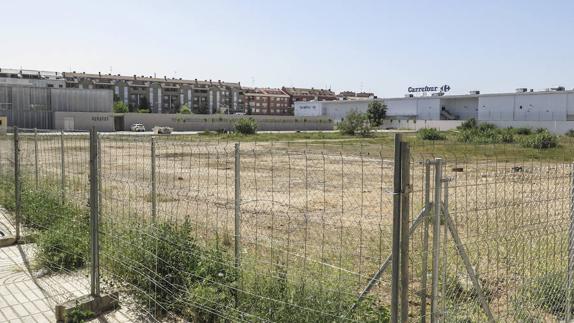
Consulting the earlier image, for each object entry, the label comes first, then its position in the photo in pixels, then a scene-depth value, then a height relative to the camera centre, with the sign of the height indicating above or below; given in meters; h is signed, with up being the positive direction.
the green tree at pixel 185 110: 101.64 +3.16
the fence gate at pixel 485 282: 3.38 -1.78
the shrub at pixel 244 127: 63.41 -0.20
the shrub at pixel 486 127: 62.16 -0.10
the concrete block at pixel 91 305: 4.80 -1.82
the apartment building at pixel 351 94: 150.62 +9.93
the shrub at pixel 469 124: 69.00 +0.31
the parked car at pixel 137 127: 65.87 -0.26
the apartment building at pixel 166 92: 117.00 +8.63
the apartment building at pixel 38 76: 91.56 +9.37
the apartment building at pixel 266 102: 139.38 +6.83
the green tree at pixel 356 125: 63.77 +0.11
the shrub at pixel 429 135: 49.60 -0.92
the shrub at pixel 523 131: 58.56 -0.56
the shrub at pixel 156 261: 5.13 -1.52
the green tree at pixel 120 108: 90.22 +3.18
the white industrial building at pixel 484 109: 69.25 +2.87
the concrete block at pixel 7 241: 7.49 -1.78
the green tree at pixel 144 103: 117.88 +5.35
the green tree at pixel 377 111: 87.69 +2.67
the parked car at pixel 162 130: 62.60 -0.62
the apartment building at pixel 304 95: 146.12 +9.45
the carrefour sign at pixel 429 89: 97.75 +7.65
